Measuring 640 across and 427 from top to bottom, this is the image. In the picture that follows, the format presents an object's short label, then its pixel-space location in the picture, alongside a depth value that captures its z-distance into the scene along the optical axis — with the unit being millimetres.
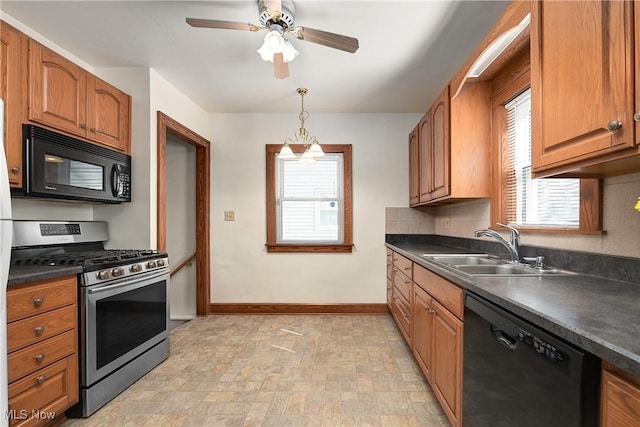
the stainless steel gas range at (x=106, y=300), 1836
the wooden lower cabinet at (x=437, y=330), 1537
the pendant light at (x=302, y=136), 3773
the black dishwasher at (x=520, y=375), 782
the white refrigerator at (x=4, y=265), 1296
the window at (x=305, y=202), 3848
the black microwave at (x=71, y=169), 1866
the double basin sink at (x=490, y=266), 1692
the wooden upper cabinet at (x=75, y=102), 1923
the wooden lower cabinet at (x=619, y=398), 665
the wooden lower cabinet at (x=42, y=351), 1479
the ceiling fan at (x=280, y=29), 1656
